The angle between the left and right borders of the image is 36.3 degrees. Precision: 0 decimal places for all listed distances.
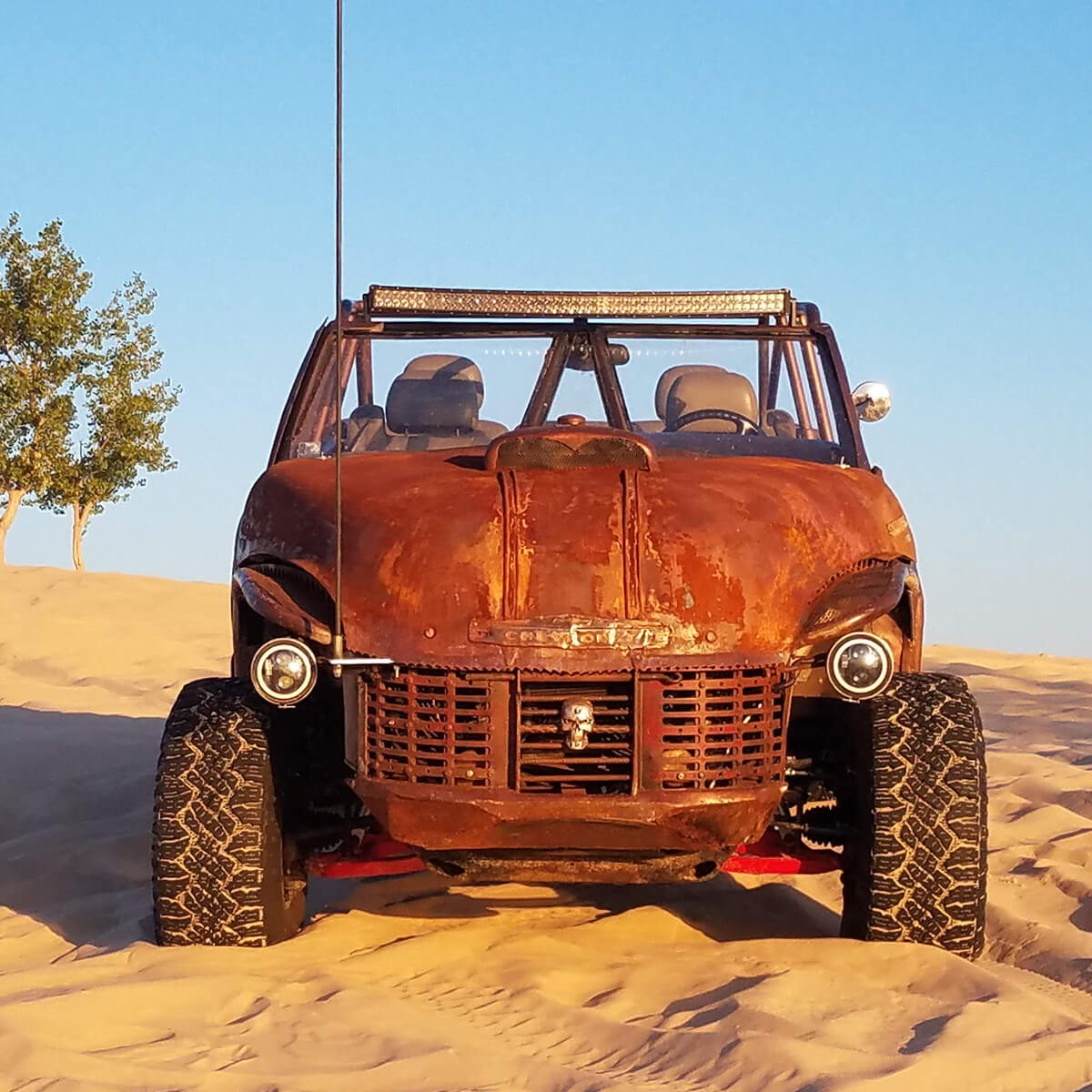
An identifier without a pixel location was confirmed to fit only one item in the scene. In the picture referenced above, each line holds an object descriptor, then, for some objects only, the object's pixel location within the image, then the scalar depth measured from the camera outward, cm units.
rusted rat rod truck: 432
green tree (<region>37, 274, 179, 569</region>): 3038
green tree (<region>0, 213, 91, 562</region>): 3002
